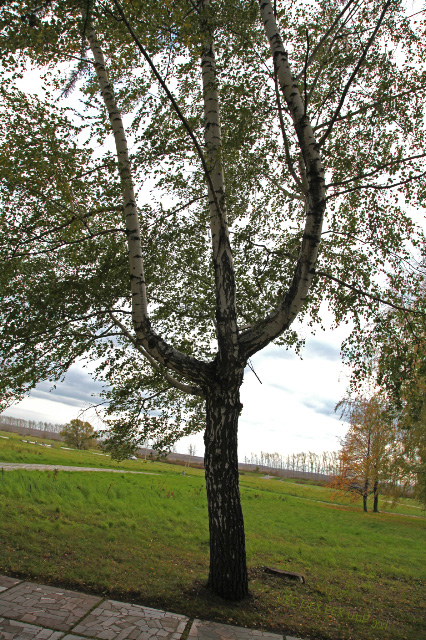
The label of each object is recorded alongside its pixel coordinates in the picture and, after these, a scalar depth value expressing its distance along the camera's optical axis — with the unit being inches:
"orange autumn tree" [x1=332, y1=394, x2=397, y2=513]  973.8
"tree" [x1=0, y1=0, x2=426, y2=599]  209.3
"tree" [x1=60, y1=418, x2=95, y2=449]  2006.6
